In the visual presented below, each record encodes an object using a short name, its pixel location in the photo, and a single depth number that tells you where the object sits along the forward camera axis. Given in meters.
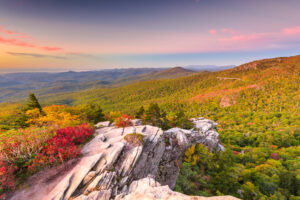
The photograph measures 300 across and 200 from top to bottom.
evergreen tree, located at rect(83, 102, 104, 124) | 43.78
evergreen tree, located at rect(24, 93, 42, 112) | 40.16
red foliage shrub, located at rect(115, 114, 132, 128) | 28.69
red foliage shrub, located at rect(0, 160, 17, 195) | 11.85
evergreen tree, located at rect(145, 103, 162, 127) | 40.15
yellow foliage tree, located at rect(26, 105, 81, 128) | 26.00
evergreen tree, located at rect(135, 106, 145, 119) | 48.58
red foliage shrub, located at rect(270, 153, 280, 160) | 62.72
